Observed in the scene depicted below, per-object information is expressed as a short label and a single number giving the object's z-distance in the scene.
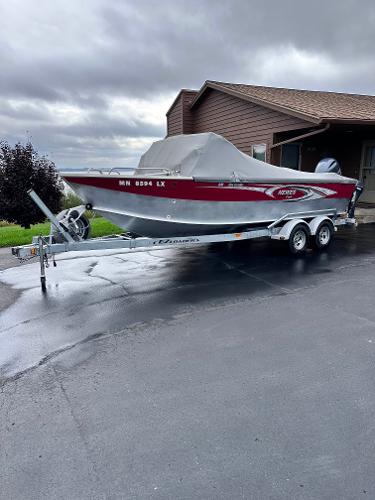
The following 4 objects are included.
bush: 12.37
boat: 6.24
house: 11.93
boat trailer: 5.95
